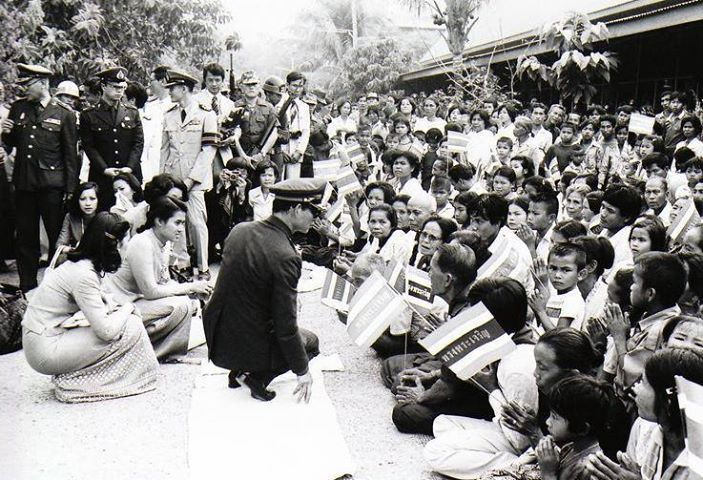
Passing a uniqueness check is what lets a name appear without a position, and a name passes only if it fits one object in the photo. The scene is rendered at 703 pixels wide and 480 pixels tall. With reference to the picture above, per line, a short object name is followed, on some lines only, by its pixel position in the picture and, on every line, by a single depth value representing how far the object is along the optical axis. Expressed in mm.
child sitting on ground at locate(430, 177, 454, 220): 7461
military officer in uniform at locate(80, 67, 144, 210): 7926
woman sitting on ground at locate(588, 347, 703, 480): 2760
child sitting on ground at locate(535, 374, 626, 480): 3045
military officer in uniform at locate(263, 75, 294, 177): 9625
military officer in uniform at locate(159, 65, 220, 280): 7902
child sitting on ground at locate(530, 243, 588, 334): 4570
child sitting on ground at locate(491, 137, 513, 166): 9172
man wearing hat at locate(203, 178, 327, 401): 4395
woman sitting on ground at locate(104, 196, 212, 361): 5488
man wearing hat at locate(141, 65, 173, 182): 8532
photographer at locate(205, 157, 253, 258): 8609
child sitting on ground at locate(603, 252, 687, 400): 3693
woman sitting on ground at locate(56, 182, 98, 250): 6852
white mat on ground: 3941
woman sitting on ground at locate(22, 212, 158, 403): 4816
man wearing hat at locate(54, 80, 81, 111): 7895
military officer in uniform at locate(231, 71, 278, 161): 9266
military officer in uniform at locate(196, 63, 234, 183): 8633
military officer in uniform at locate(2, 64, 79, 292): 7270
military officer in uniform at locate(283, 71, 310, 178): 9828
